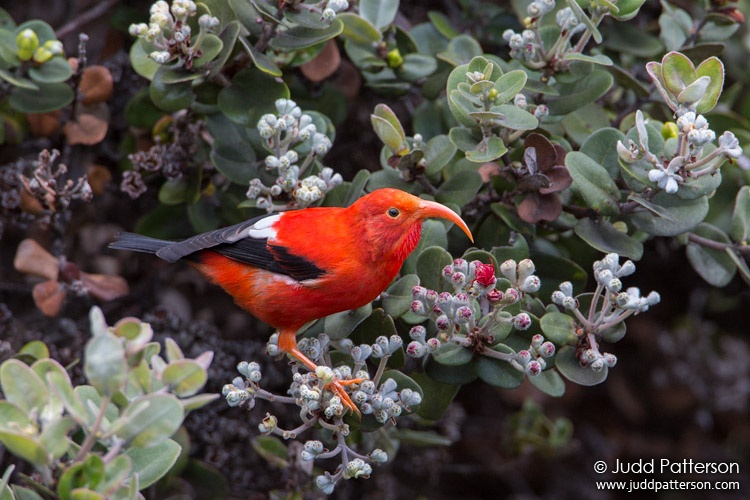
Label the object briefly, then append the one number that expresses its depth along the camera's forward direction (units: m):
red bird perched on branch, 5.10
